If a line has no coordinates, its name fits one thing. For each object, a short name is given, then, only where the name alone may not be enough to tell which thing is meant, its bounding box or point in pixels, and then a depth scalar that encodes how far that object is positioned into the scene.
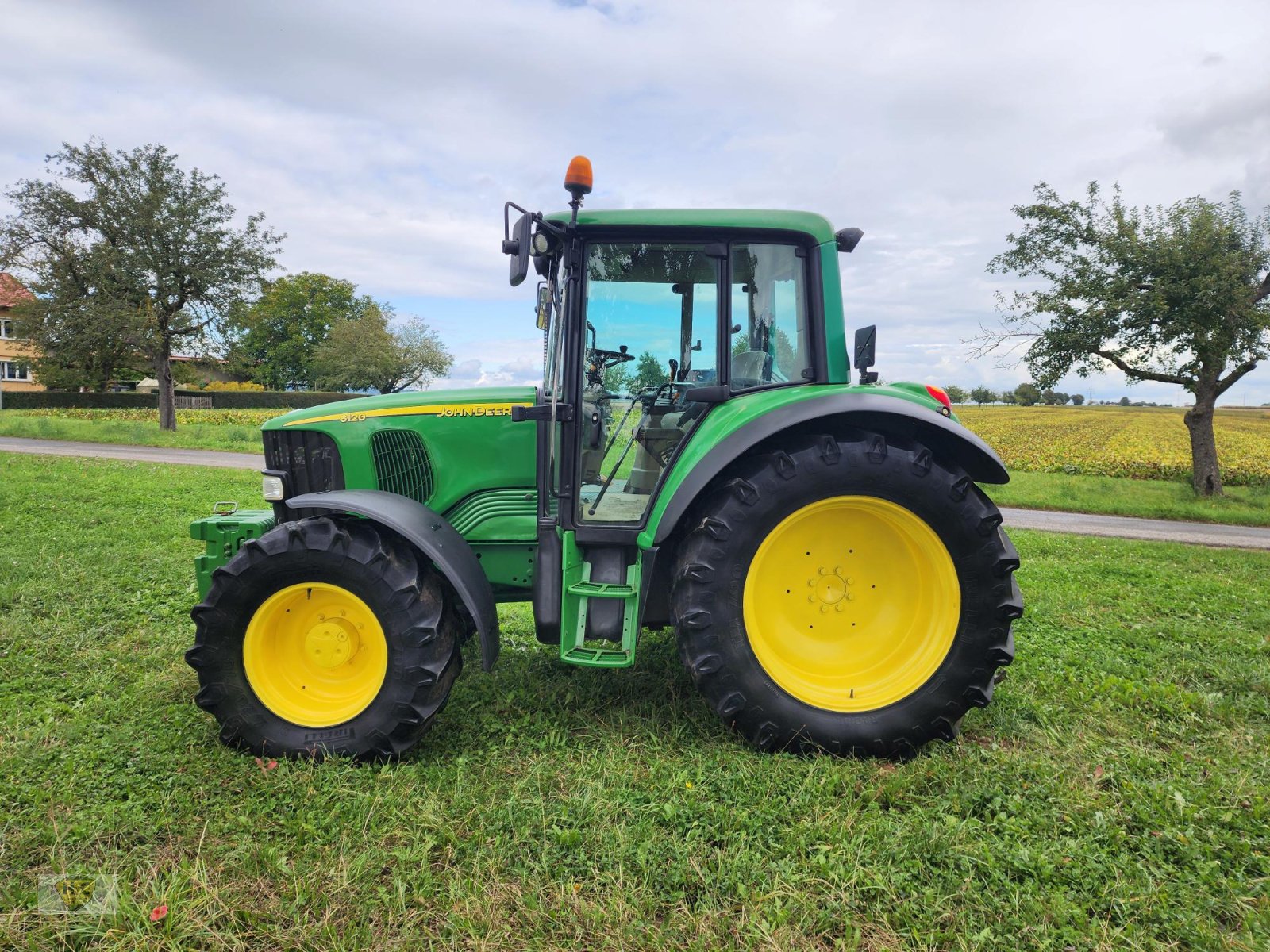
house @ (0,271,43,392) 40.88
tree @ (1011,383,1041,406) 58.50
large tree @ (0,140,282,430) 19.59
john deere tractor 3.08
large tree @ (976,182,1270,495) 12.66
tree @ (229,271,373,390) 51.78
